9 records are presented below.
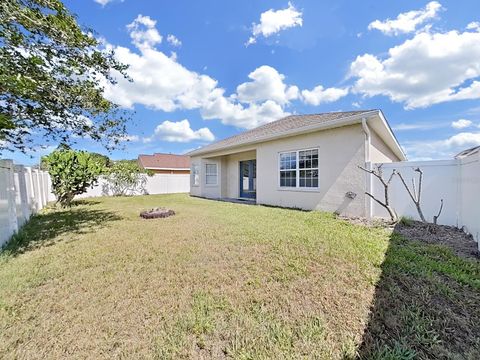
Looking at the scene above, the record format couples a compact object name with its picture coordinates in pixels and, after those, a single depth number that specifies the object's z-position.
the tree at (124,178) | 19.30
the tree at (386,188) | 7.16
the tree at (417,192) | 7.06
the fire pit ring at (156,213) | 8.72
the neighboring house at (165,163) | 31.08
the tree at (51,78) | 5.09
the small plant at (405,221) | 6.90
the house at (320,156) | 8.30
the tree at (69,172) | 11.73
